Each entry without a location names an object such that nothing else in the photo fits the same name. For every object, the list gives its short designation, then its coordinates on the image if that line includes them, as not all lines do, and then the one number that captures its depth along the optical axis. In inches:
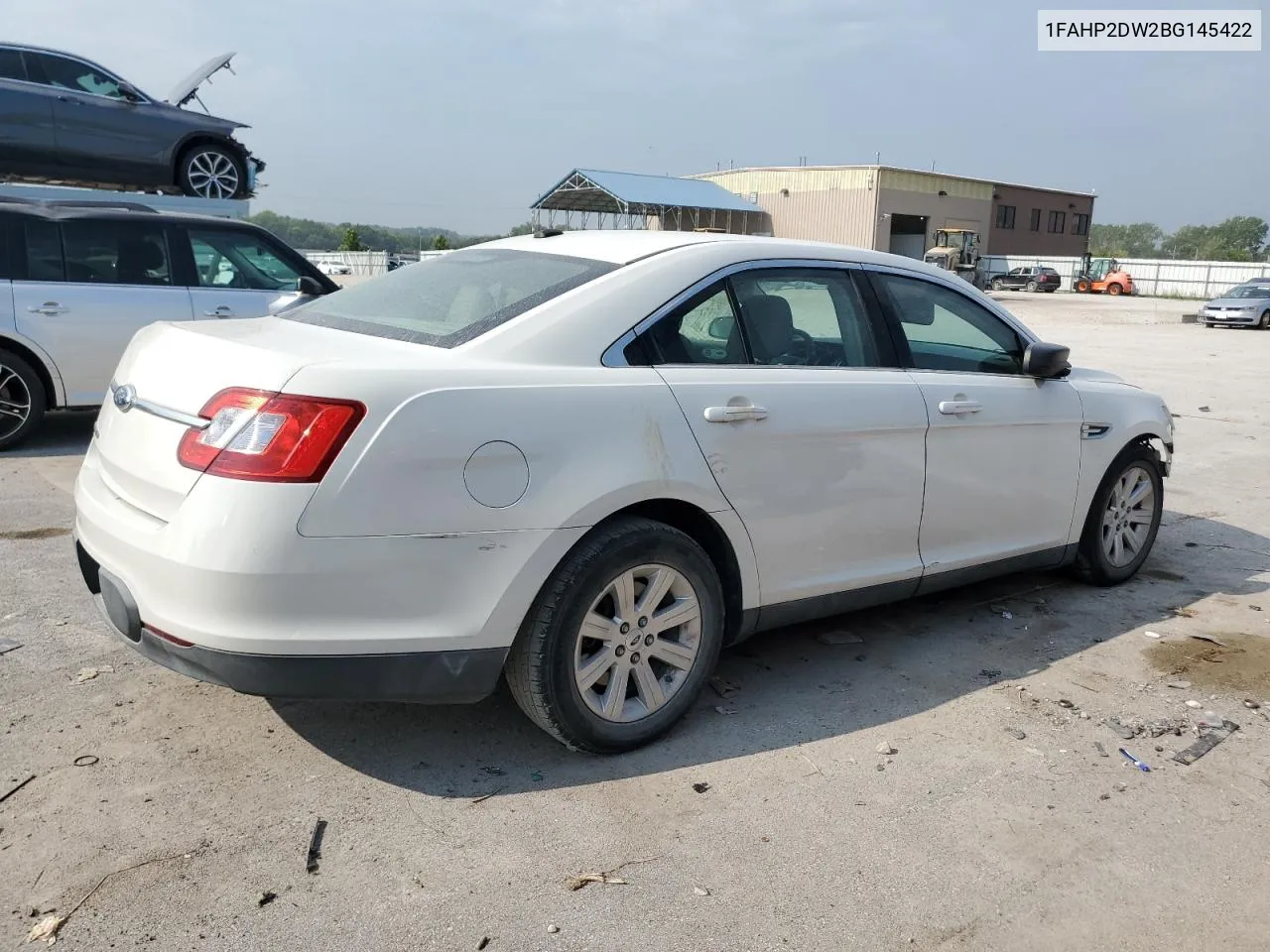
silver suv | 281.3
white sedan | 104.8
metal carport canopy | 1977.1
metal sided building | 2297.0
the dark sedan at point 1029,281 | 2143.2
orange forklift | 2124.8
